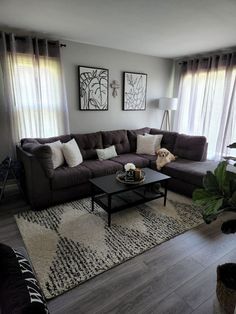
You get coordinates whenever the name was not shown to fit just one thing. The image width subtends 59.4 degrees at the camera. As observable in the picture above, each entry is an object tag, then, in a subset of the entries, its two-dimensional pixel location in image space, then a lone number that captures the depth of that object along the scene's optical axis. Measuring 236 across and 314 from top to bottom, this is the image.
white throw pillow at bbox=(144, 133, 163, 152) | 4.18
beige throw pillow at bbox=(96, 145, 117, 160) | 3.67
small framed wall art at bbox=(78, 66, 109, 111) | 3.78
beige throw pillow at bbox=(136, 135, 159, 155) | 4.10
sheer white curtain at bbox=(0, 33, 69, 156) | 3.02
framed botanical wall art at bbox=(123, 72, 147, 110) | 4.36
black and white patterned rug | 1.79
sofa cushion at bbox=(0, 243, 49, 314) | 0.69
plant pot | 1.24
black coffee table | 2.44
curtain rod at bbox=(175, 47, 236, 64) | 3.85
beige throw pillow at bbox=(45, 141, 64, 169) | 3.04
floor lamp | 4.59
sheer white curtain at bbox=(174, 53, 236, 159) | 3.97
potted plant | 1.04
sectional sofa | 2.74
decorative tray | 2.58
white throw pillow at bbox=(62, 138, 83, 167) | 3.16
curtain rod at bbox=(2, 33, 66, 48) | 3.01
